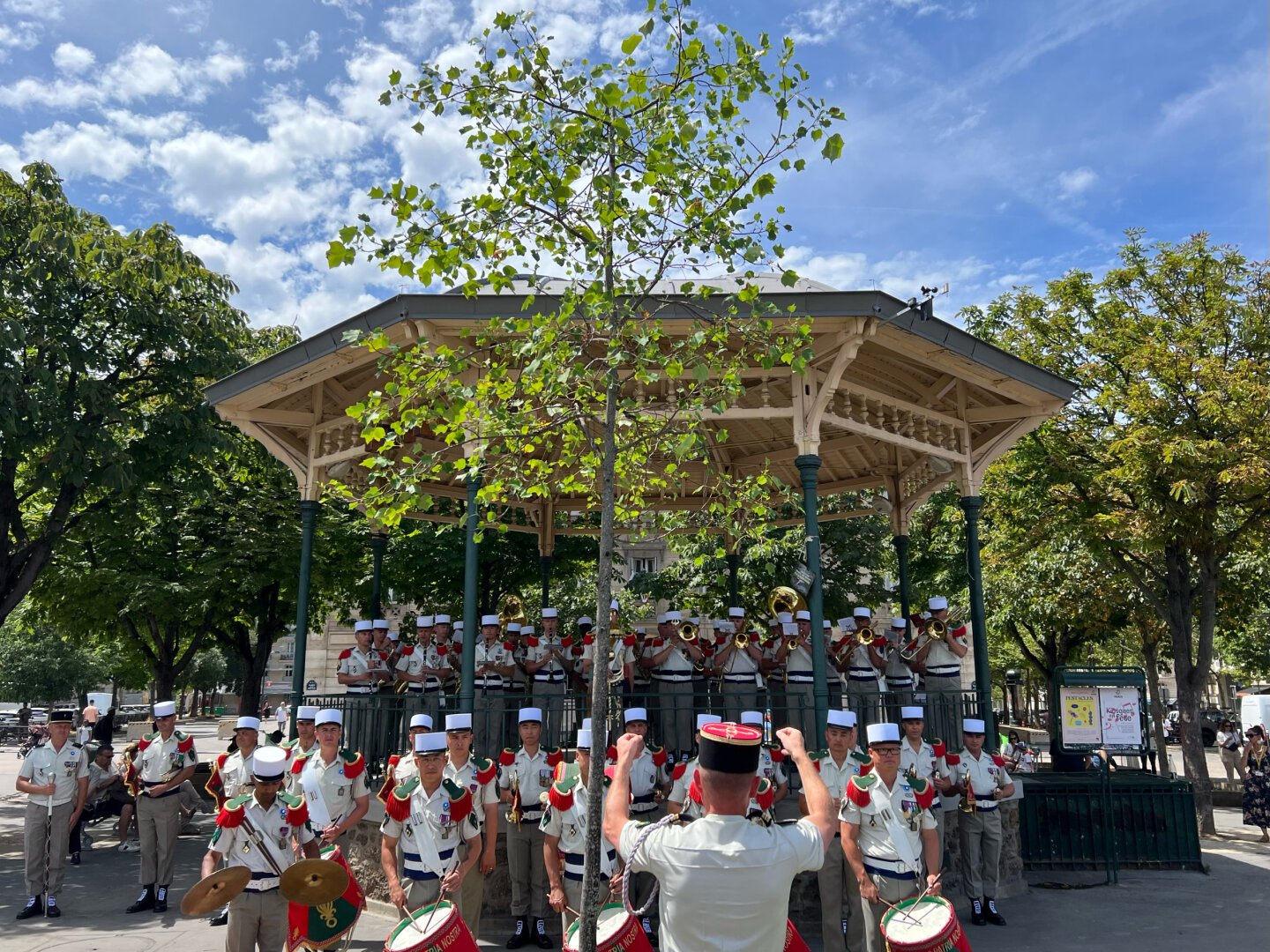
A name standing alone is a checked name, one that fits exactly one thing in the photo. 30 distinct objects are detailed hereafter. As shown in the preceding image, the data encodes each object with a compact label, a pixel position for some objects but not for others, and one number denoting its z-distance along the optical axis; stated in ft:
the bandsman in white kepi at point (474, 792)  21.77
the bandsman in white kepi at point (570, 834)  22.57
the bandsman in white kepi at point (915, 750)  25.91
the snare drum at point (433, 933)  17.52
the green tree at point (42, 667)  172.76
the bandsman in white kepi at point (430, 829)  20.59
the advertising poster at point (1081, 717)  36.52
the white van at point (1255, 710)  101.09
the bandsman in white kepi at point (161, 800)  30.48
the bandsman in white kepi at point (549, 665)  33.30
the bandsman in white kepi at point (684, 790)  21.30
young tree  16.47
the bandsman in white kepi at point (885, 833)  19.89
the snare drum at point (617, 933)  17.61
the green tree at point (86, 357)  41.14
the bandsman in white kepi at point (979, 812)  28.32
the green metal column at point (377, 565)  42.39
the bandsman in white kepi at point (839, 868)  23.21
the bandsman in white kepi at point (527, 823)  25.52
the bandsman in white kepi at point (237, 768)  26.37
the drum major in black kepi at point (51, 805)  29.53
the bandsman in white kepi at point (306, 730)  25.55
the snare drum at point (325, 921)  19.58
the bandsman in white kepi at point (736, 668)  31.55
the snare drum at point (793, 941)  17.34
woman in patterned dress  47.67
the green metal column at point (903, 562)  42.83
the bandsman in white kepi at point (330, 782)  23.67
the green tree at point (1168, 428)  43.65
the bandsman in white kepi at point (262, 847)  19.10
